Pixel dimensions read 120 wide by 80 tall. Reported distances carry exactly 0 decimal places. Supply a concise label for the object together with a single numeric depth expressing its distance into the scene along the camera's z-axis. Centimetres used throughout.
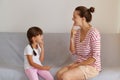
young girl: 220
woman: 208
